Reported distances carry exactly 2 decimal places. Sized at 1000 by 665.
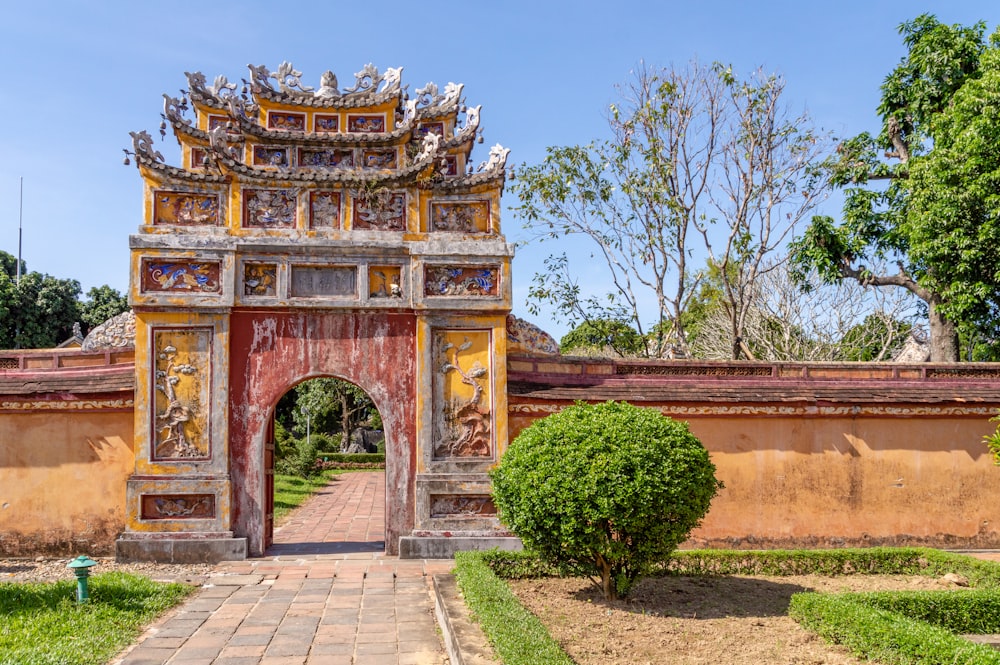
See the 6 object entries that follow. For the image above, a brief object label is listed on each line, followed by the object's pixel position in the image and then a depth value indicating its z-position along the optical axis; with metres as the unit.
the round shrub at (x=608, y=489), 6.88
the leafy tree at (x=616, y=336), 18.89
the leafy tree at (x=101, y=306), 34.31
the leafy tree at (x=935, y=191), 14.75
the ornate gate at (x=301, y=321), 10.30
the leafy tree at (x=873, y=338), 22.34
